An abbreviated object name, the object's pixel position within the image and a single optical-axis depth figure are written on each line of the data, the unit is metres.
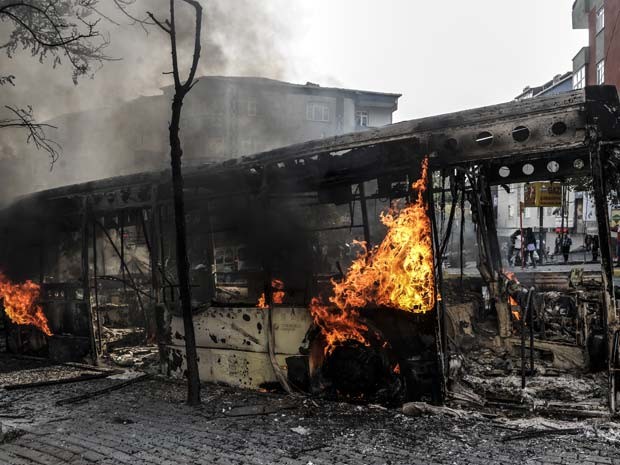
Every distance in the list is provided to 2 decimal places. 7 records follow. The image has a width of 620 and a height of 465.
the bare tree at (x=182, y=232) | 7.14
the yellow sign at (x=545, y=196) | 17.20
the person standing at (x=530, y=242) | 20.24
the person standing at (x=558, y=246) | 25.43
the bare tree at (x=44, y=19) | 8.66
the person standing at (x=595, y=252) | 21.11
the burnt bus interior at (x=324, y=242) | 5.92
